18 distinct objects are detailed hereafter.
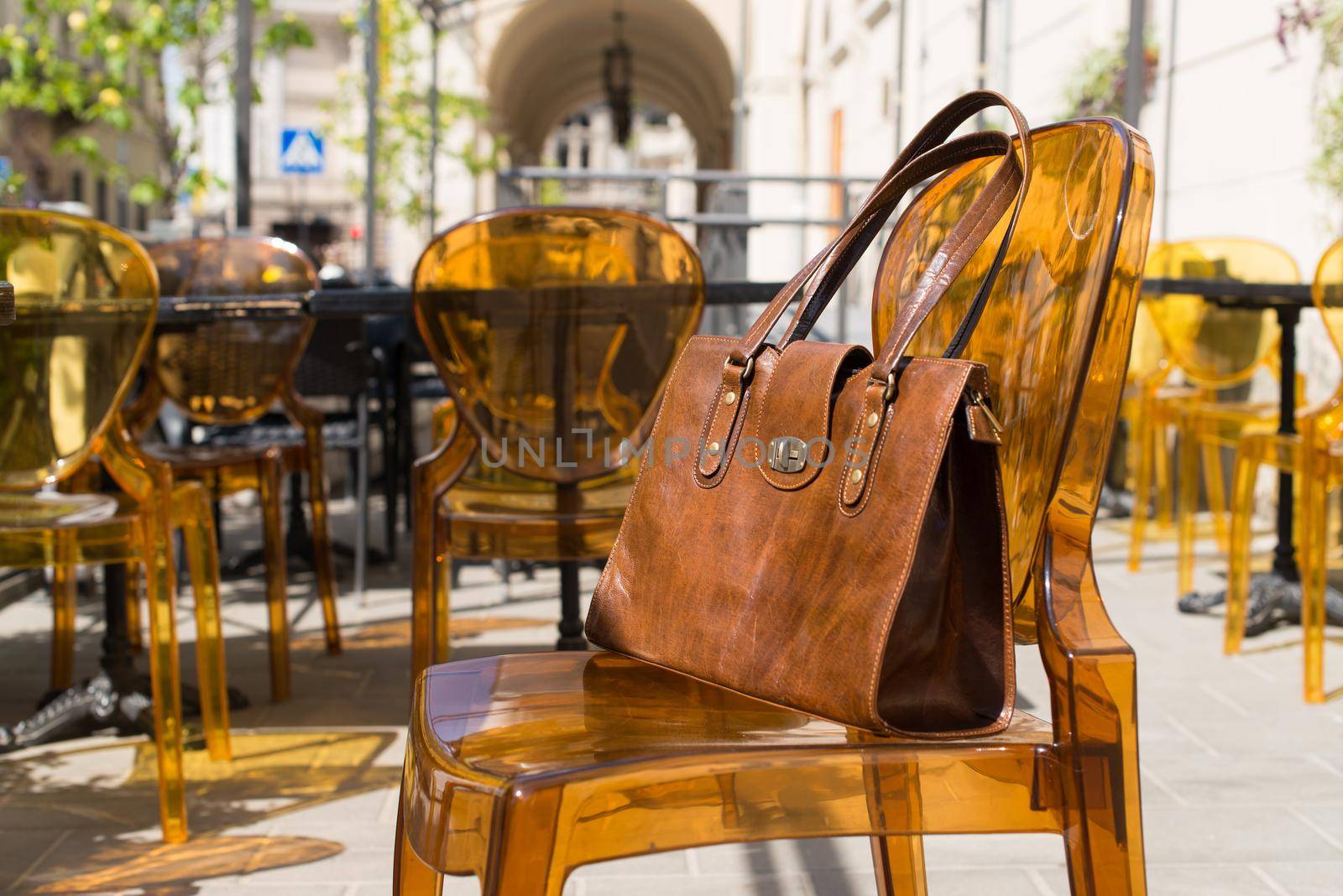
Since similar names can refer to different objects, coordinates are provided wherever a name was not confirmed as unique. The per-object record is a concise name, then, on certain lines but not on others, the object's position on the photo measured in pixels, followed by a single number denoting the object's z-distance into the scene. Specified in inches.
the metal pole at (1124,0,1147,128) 209.5
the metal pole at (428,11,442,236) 353.4
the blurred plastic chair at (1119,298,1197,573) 195.5
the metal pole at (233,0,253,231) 237.6
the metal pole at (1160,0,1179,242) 296.4
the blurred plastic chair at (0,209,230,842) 97.4
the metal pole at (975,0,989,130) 304.6
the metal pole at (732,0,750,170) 509.7
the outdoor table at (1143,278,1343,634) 144.9
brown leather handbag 47.6
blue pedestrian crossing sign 468.1
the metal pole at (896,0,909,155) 339.3
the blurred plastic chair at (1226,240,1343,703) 130.0
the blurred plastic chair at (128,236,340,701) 148.7
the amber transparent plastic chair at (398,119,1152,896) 47.1
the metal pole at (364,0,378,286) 252.5
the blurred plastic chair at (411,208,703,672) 104.3
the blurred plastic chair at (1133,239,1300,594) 177.0
